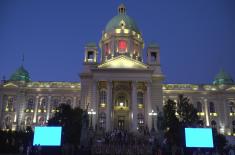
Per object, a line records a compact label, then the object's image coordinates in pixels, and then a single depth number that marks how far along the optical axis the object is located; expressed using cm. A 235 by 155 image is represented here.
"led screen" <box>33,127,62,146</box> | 2555
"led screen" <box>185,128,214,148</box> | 2459
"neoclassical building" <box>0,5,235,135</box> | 5884
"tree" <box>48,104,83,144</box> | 3625
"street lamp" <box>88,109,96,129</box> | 5320
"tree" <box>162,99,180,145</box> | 3400
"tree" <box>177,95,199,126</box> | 3850
